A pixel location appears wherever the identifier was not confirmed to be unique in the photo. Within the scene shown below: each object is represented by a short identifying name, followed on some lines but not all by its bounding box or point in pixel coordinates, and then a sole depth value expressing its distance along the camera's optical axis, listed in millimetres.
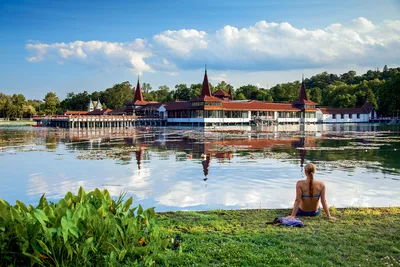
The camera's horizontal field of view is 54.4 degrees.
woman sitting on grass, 6699
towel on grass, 6238
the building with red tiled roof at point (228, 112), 61188
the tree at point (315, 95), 93725
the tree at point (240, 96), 88812
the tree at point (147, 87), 119250
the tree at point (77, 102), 95438
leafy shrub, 4004
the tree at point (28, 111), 90344
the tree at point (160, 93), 104594
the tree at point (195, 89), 83675
